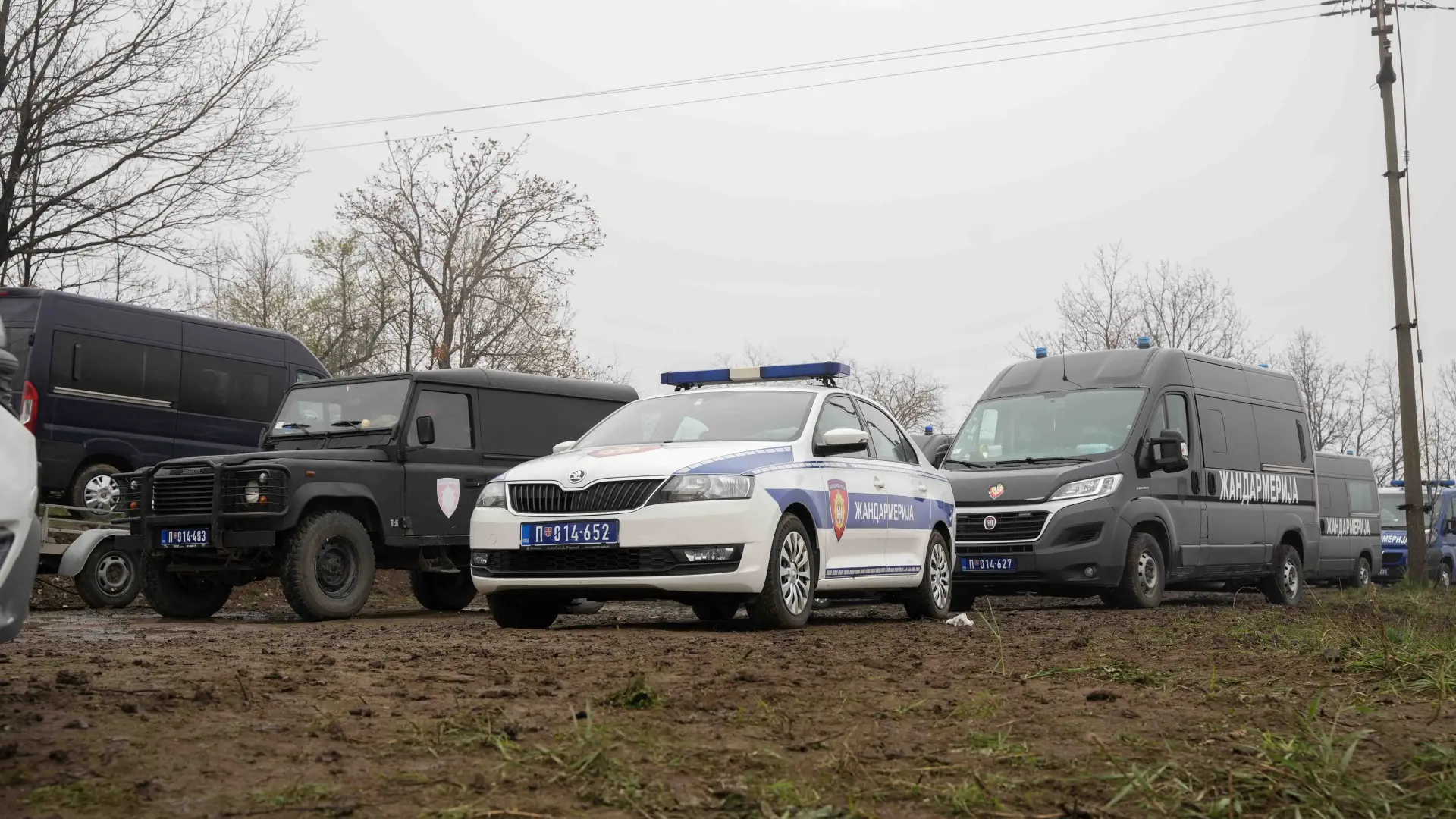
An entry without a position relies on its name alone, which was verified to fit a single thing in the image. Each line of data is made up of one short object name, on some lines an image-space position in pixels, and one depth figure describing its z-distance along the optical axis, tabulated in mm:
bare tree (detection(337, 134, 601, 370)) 40969
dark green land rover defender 11820
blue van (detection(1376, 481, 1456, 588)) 29625
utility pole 23359
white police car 9141
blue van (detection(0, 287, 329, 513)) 16203
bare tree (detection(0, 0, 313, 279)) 23109
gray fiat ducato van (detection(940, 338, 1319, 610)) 13500
